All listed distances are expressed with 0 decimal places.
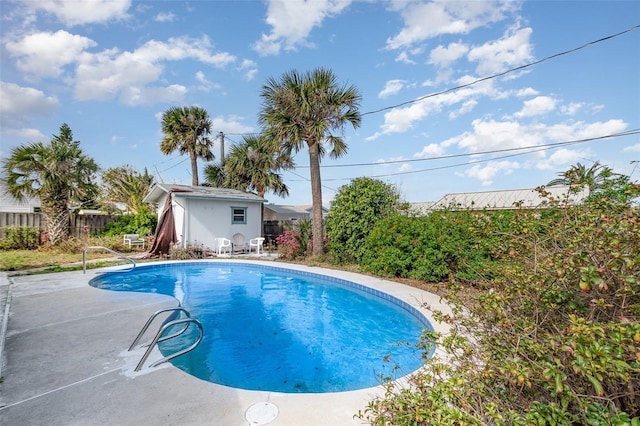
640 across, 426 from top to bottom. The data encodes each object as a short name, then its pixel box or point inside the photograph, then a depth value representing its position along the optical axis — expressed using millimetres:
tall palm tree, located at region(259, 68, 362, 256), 12406
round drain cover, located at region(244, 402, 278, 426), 2679
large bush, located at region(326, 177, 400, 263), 11469
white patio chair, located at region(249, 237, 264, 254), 15773
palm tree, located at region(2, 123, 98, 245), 13086
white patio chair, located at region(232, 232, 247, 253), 16391
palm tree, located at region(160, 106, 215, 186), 20891
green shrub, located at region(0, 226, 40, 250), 13995
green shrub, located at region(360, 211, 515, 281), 8117
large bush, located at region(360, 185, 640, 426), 1583
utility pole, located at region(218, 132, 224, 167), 22641
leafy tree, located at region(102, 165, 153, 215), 24770
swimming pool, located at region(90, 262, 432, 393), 4422
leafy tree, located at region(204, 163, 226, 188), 22906
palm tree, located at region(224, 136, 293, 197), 20500
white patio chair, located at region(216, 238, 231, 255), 15297
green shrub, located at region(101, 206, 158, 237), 17406
